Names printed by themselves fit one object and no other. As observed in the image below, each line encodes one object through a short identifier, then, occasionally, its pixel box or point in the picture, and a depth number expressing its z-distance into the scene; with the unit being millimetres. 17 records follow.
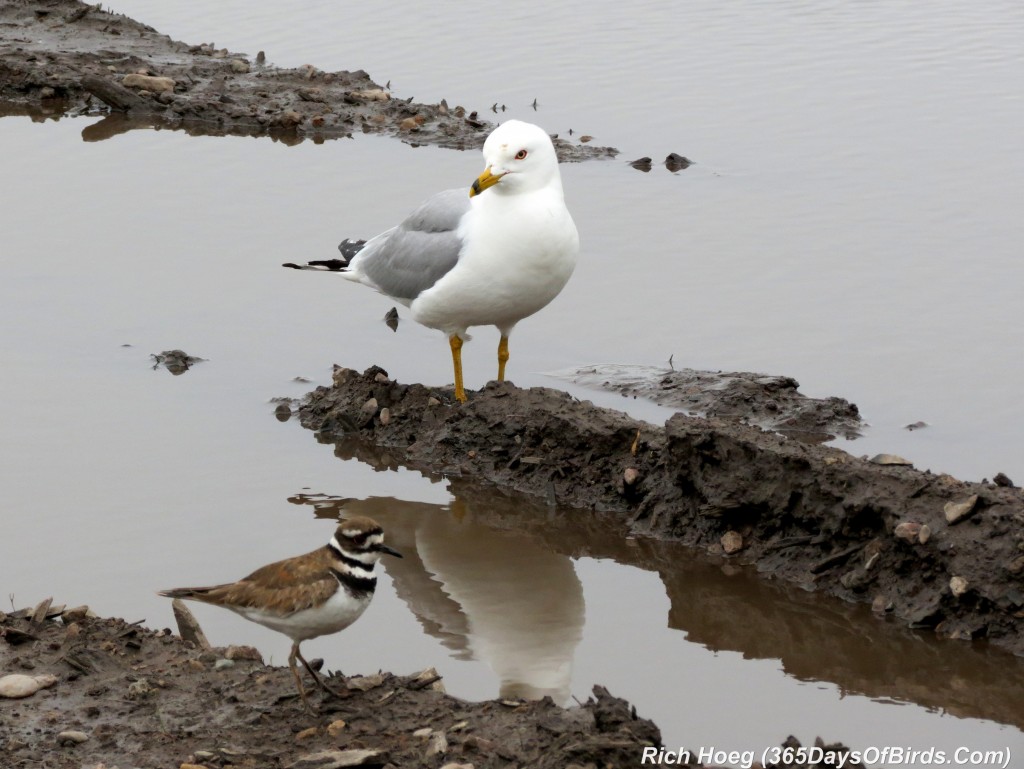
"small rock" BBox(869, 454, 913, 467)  13500
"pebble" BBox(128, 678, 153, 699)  10680
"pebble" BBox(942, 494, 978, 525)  12258
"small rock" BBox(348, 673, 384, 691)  10484
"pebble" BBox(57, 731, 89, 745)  10102
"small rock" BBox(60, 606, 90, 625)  11969
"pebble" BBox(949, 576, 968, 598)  11922
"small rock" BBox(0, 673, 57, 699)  10844
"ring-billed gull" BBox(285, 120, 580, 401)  15570
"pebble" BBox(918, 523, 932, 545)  12297
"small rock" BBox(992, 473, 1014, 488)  12945
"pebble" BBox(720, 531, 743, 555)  13703
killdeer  10047
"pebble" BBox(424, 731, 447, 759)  9437
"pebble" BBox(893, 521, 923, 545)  12336
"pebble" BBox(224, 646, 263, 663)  11342
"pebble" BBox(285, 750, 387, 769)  9281
